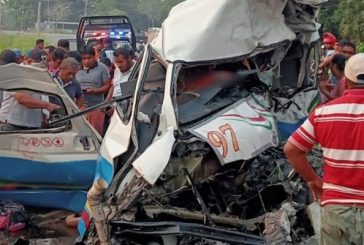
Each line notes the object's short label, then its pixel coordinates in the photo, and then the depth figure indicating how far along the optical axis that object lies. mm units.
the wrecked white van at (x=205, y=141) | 4738
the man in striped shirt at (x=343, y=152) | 3488
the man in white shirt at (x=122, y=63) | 8406
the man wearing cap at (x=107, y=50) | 12570
